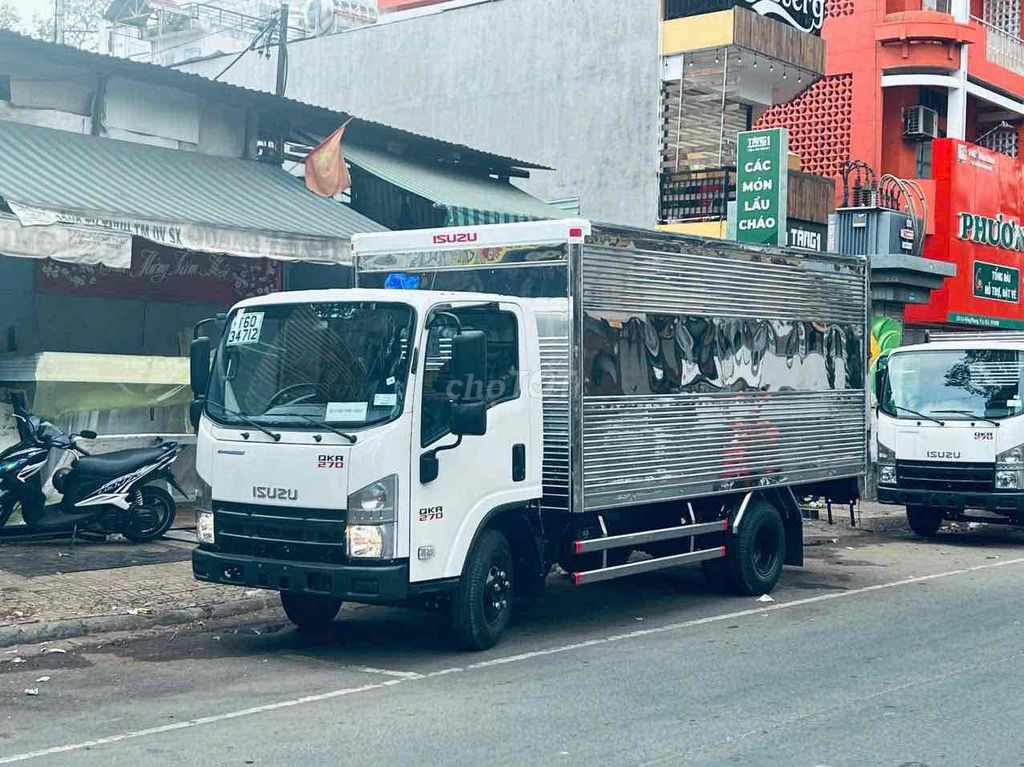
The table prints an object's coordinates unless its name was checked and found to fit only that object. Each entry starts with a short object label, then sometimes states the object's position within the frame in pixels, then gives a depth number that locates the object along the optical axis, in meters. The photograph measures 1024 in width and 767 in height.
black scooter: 12.21
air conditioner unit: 28.53
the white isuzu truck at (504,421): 8.34
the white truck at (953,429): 15.85
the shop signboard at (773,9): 23.31
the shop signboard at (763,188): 19.92
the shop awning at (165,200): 12.29
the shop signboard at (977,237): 26.64
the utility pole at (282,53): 19.17
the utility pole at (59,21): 23.06
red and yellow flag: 16.39
